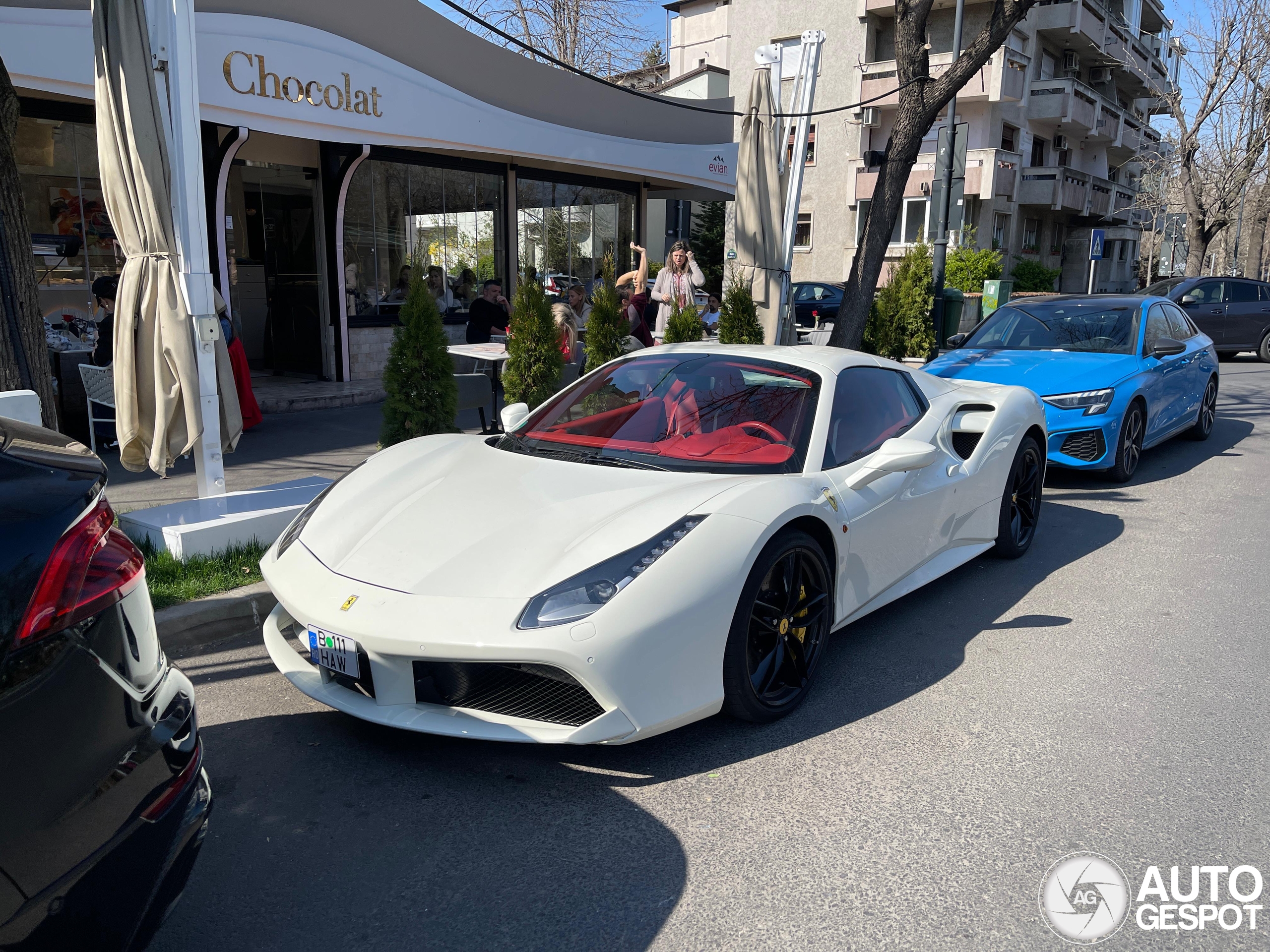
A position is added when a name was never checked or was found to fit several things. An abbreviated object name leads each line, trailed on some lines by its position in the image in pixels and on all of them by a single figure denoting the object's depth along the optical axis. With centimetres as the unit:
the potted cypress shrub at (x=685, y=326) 931
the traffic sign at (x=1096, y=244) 2839
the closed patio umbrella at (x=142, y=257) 478
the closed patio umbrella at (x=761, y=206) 940
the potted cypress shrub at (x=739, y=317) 955
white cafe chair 755
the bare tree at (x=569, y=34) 2669
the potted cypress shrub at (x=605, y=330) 909
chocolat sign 951
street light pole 1344
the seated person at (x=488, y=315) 1062
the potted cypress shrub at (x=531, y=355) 829
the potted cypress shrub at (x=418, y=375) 709
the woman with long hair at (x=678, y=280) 1051
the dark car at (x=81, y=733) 167
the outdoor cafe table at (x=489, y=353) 854
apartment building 3303
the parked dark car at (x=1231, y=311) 1820
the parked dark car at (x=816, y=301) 2223
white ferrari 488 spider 294
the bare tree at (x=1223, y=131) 2616
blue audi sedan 741
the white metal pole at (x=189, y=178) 493
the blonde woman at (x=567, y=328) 898
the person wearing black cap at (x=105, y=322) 810
